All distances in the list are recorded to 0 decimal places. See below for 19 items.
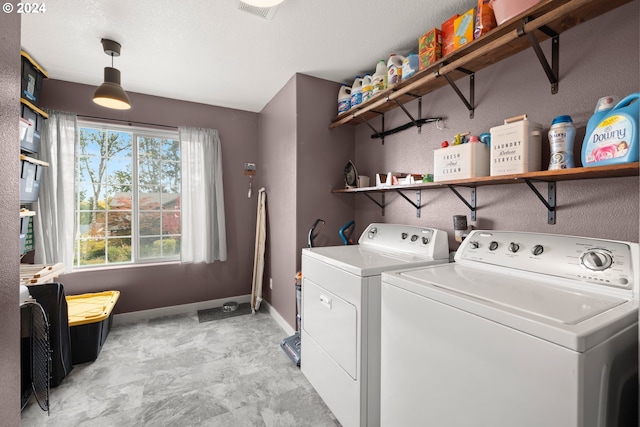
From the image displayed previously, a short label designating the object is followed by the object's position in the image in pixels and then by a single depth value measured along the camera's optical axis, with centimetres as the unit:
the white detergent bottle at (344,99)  252
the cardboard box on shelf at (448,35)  157
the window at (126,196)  291
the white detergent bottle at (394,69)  193
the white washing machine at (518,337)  69
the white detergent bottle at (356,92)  233
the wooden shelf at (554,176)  100
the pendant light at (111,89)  203
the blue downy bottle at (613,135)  96
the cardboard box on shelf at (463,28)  145
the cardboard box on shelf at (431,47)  166
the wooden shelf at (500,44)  113
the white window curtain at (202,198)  315
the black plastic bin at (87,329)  217
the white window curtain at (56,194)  255
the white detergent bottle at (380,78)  211
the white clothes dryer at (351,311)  140
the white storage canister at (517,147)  127
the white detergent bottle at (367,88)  221
